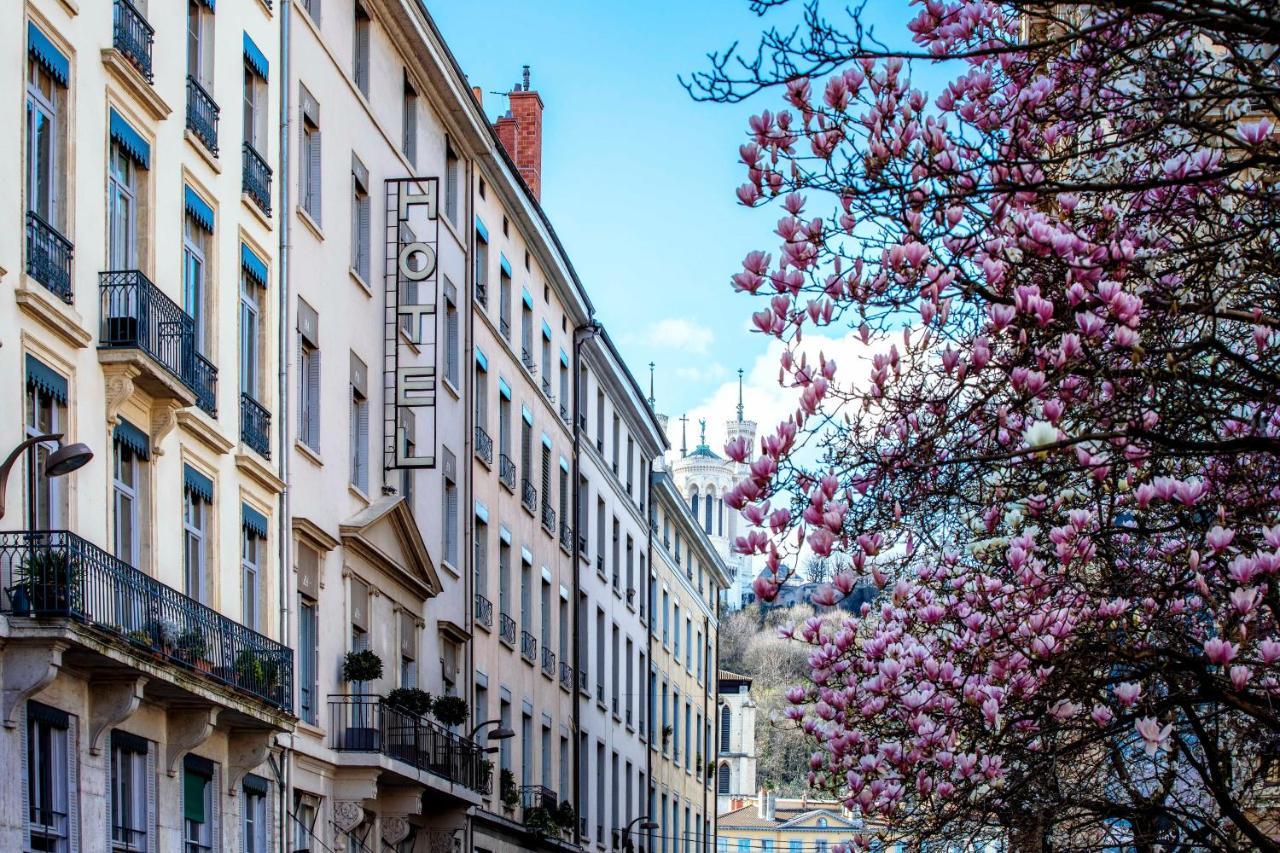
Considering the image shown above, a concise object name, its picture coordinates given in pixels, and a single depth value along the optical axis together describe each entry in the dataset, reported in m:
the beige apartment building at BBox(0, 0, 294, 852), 18.89
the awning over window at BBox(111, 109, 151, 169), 21.50
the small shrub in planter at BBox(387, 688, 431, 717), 31.25
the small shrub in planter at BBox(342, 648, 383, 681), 29.00
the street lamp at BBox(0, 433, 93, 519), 16.77
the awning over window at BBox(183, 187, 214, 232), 23.75
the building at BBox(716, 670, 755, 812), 156.88
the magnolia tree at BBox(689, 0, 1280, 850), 10.85
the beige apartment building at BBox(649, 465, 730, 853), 64.38
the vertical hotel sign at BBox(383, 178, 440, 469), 32.03
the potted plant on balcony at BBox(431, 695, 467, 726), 33.06
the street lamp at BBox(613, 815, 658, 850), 51.12
